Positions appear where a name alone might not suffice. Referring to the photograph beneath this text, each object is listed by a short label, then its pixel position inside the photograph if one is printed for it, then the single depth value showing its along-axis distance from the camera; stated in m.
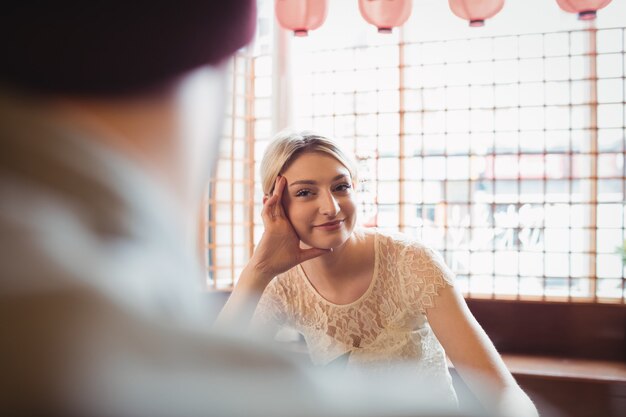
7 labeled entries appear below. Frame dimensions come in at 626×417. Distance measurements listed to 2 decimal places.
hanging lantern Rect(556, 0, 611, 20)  2.14
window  3.10
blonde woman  1.66
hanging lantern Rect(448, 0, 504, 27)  2.27
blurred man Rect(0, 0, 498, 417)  0.24
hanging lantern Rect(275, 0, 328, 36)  2.45
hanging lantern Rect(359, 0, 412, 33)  2.33
